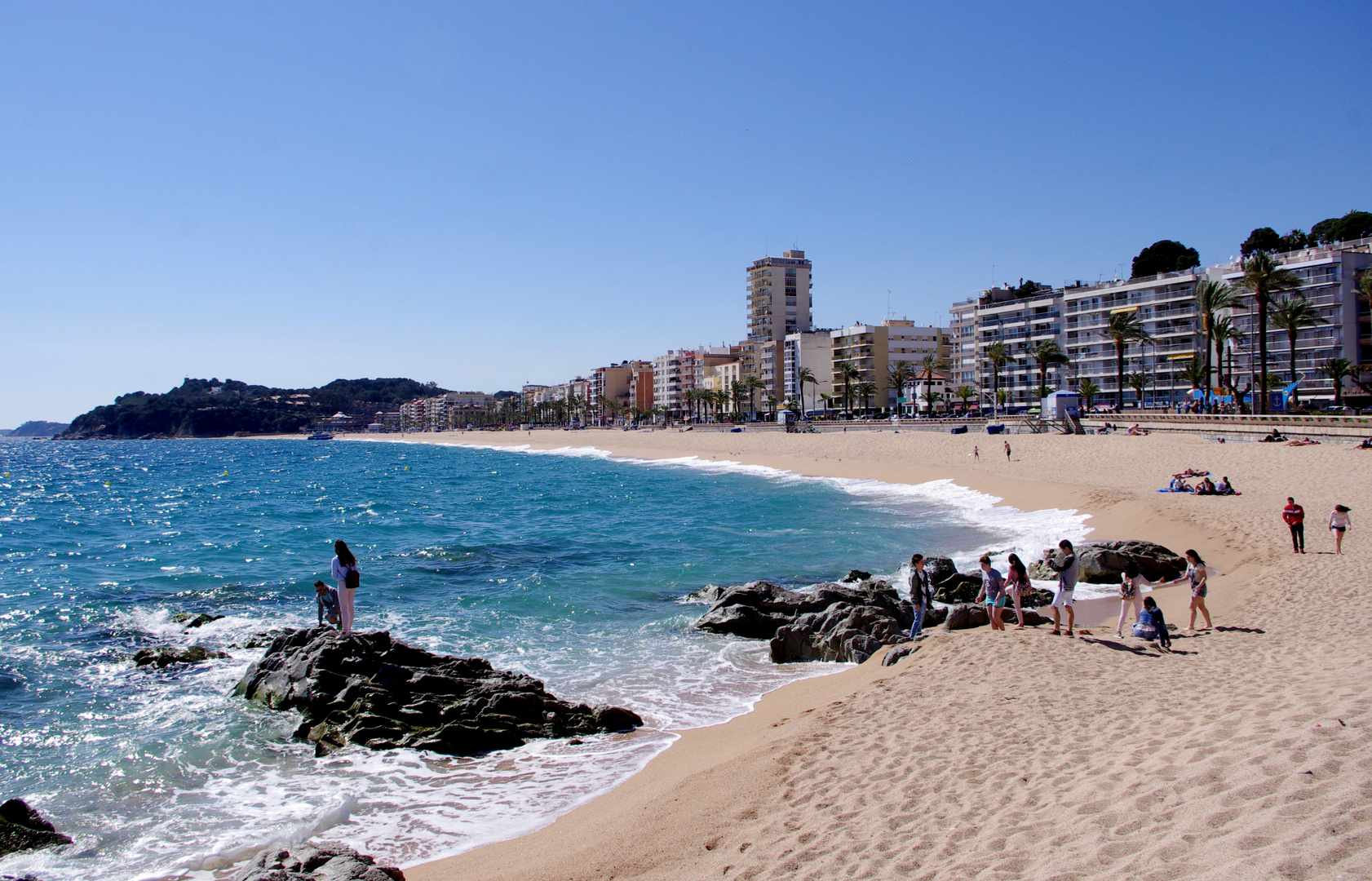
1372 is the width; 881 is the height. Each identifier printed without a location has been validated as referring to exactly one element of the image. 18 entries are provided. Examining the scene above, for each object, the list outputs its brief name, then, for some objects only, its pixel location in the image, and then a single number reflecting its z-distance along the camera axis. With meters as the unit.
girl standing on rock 12.35
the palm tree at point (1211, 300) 54.12
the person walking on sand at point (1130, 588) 11.77
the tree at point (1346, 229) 95.00
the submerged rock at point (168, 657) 13.56
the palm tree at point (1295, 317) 56.91
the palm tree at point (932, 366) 99.06
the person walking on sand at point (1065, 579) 12.02
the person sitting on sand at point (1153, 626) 10.86
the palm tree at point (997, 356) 87.62
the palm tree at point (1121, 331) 66.12
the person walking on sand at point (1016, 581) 12.29
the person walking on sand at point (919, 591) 12.82
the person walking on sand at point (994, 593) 12.54
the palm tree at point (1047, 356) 77.38
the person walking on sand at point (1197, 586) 11.66
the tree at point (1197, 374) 67.00
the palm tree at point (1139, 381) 82.38
